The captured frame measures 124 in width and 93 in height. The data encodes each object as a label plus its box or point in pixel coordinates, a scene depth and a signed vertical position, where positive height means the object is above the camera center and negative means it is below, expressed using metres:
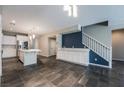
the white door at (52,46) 9.40 +0.03
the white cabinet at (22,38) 8.58 +0.91
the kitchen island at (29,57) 4.95 -0.66
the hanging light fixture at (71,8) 2.07 +0.96
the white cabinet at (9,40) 7.78 +0.61
